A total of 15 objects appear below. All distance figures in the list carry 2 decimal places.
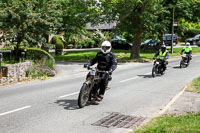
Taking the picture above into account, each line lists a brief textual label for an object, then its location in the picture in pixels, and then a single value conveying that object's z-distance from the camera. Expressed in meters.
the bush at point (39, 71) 16.25
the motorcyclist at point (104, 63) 9.85
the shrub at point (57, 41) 36.59
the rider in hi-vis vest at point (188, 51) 22.73
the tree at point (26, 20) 18.17
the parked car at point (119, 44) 43.47
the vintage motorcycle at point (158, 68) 17.38
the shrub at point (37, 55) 18.82
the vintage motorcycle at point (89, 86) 9.03
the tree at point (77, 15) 28.84
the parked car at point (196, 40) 53.51
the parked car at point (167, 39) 51.12
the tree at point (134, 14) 27.00
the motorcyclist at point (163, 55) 18.11
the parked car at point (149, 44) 42.30
